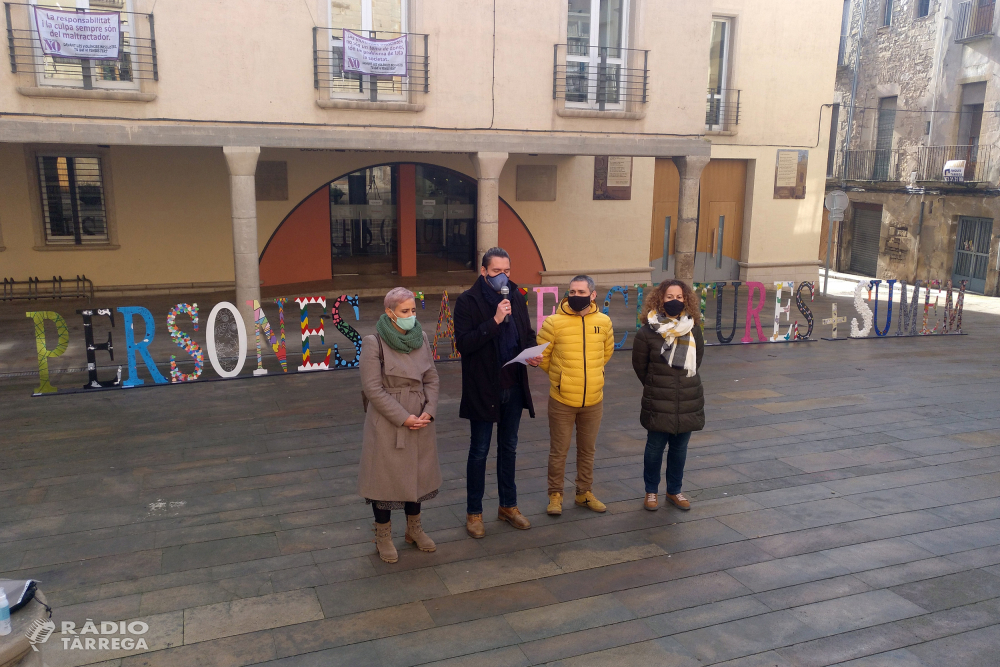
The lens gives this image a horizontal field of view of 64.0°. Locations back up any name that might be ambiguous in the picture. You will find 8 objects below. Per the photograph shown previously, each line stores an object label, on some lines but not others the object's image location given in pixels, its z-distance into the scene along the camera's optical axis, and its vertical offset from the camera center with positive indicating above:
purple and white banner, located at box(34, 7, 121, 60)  10.31 +1.90
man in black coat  5.43 -1.22
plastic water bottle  2.91 -1.58
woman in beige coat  5.03 -1.40
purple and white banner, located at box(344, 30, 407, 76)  11.60 +1.86
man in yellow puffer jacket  5.78 -1.26
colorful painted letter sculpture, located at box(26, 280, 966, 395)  9.37 -2.08
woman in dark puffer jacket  5.93 -1.27
